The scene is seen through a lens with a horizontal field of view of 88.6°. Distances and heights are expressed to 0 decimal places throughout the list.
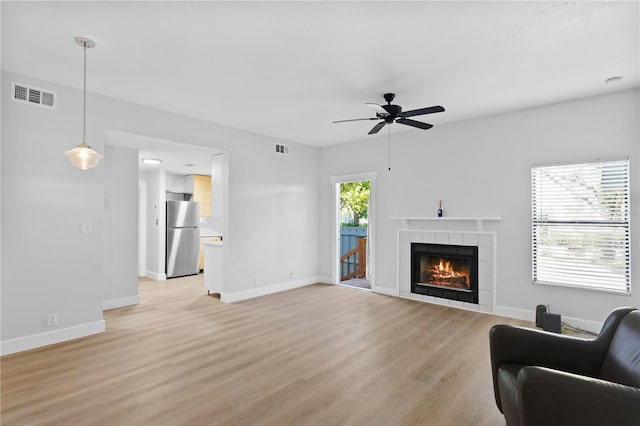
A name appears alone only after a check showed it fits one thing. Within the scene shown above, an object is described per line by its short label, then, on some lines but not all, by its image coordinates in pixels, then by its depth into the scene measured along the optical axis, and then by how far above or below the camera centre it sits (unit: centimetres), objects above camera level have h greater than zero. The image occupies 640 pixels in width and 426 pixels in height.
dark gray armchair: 146 -83
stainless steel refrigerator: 751 -56
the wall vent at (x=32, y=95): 331 +124
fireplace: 496 -89
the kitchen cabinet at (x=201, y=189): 840 +66
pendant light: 305 +55
